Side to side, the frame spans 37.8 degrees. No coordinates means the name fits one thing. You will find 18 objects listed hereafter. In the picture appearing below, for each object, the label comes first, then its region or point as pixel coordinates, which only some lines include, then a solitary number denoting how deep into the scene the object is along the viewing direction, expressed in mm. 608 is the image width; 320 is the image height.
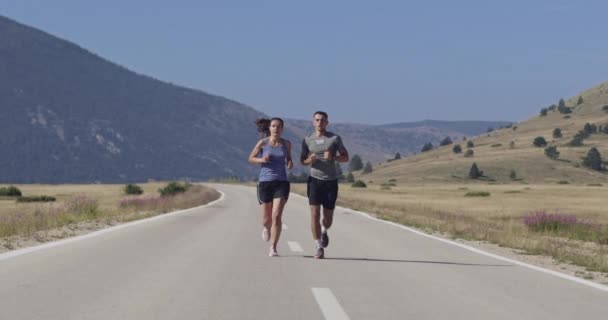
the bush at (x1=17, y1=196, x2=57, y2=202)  54106
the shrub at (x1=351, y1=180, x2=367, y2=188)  98706
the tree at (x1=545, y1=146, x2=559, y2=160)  123738
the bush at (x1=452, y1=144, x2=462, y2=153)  154575
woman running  13195
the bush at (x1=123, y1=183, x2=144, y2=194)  72250
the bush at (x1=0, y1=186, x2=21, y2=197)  67125
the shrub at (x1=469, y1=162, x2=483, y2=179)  118875
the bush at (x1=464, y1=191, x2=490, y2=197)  66312
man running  13109
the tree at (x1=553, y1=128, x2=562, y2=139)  146712
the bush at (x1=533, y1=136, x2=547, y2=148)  140375
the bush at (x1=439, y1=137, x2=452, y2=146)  190425
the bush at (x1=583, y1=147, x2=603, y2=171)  117062
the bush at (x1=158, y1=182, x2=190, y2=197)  57878
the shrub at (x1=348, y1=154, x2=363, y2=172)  166250
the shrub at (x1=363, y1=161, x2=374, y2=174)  149888
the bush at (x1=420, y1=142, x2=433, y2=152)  179925
